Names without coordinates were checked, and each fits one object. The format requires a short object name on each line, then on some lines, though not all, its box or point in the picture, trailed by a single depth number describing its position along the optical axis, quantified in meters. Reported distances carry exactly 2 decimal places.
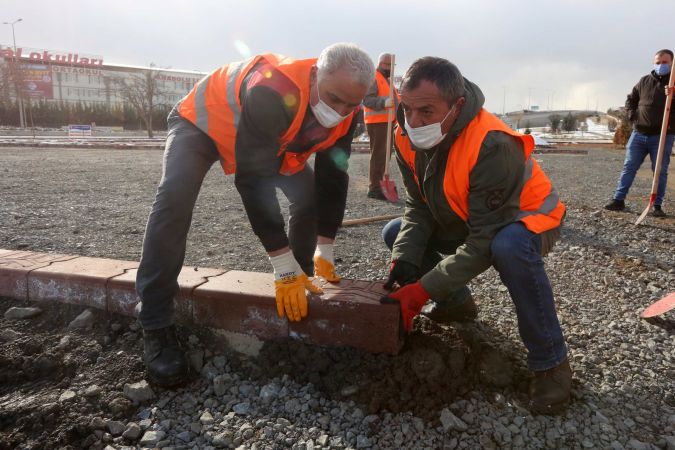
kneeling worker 1.85
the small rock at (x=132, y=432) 1.82
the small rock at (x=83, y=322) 2.50
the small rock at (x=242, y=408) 1.95
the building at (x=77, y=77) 54.94
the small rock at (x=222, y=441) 1.78
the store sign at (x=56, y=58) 54.81
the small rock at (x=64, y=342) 2.30
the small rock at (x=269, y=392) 2.02
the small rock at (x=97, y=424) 1.84
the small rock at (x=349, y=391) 2.00
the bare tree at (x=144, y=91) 38.06
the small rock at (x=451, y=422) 1.79
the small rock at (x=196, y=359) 2.24
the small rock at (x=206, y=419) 1.90
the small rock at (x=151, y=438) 1.80
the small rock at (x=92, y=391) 2.00
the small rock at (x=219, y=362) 2.24
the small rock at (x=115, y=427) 1.84
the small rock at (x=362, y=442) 1.75
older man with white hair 2.08
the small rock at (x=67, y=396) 1.96
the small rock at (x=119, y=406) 1.93
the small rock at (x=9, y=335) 2.36
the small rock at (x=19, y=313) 2.57
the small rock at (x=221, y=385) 2.07
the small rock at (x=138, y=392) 2.02
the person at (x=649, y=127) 5.57
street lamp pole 33.67
